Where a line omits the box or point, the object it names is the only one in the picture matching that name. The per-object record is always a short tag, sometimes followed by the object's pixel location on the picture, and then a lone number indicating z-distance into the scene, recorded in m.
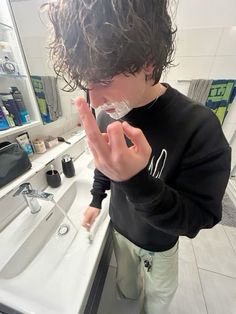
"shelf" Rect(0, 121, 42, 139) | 0.67
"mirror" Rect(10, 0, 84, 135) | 0.78
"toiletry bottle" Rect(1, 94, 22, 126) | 0.72
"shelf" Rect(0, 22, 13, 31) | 0.70
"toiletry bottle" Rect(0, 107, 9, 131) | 0.69
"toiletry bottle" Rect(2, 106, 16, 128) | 0.71
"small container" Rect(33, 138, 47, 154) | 0.91
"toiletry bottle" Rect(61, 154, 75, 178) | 0.91
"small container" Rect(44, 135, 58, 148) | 1.00
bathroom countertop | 0.43
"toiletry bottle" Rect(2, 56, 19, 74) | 0.71
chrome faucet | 0.64
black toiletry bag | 0.65
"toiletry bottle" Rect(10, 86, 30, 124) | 0.77
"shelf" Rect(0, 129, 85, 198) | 0.66
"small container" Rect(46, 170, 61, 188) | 0.83
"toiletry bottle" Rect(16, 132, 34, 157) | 0.81
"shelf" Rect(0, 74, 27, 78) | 0.72
